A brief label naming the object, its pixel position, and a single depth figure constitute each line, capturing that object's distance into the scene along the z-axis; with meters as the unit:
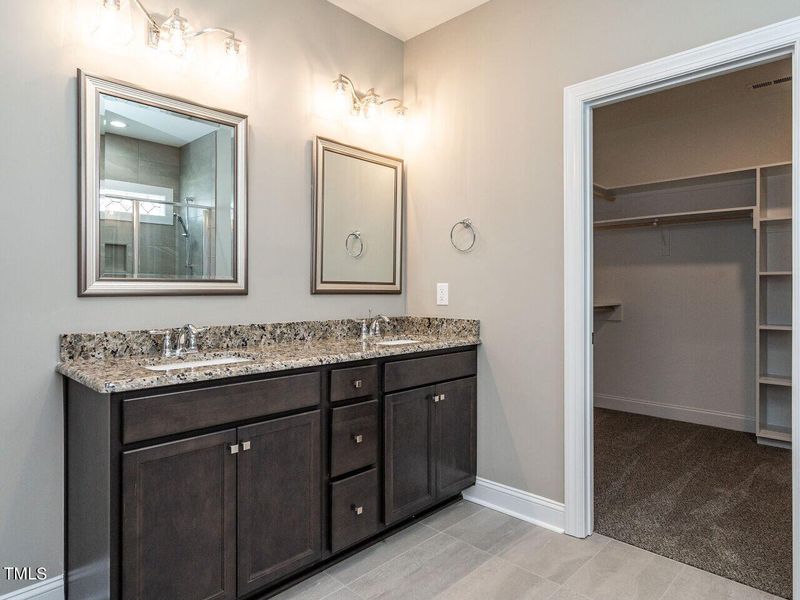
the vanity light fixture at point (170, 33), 1.93
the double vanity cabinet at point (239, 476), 1.43
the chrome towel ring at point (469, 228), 2.73
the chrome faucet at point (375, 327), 2.77
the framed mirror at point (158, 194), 1.83
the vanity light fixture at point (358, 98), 2.63
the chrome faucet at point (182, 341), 1.96
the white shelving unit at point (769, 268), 3.59
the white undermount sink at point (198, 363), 1.69
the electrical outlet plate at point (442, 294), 2.87
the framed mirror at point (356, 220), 2.59
